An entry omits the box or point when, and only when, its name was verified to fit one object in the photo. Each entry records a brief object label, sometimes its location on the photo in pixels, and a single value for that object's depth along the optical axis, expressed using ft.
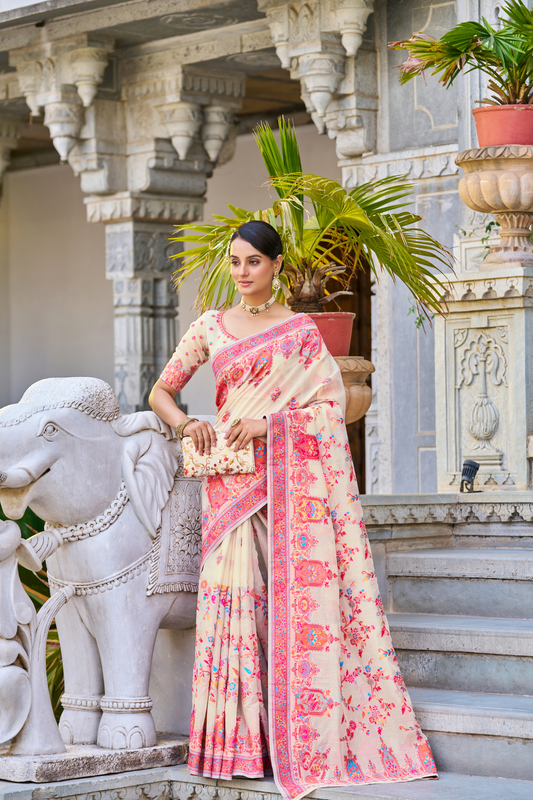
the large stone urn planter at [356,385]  22.46
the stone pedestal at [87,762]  15.11
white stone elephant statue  16.01
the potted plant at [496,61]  25.10
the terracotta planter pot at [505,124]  25.89
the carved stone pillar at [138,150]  44.33
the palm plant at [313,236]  21.72
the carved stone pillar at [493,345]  24.93
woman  15.40
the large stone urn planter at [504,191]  25.72
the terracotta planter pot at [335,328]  21.76
